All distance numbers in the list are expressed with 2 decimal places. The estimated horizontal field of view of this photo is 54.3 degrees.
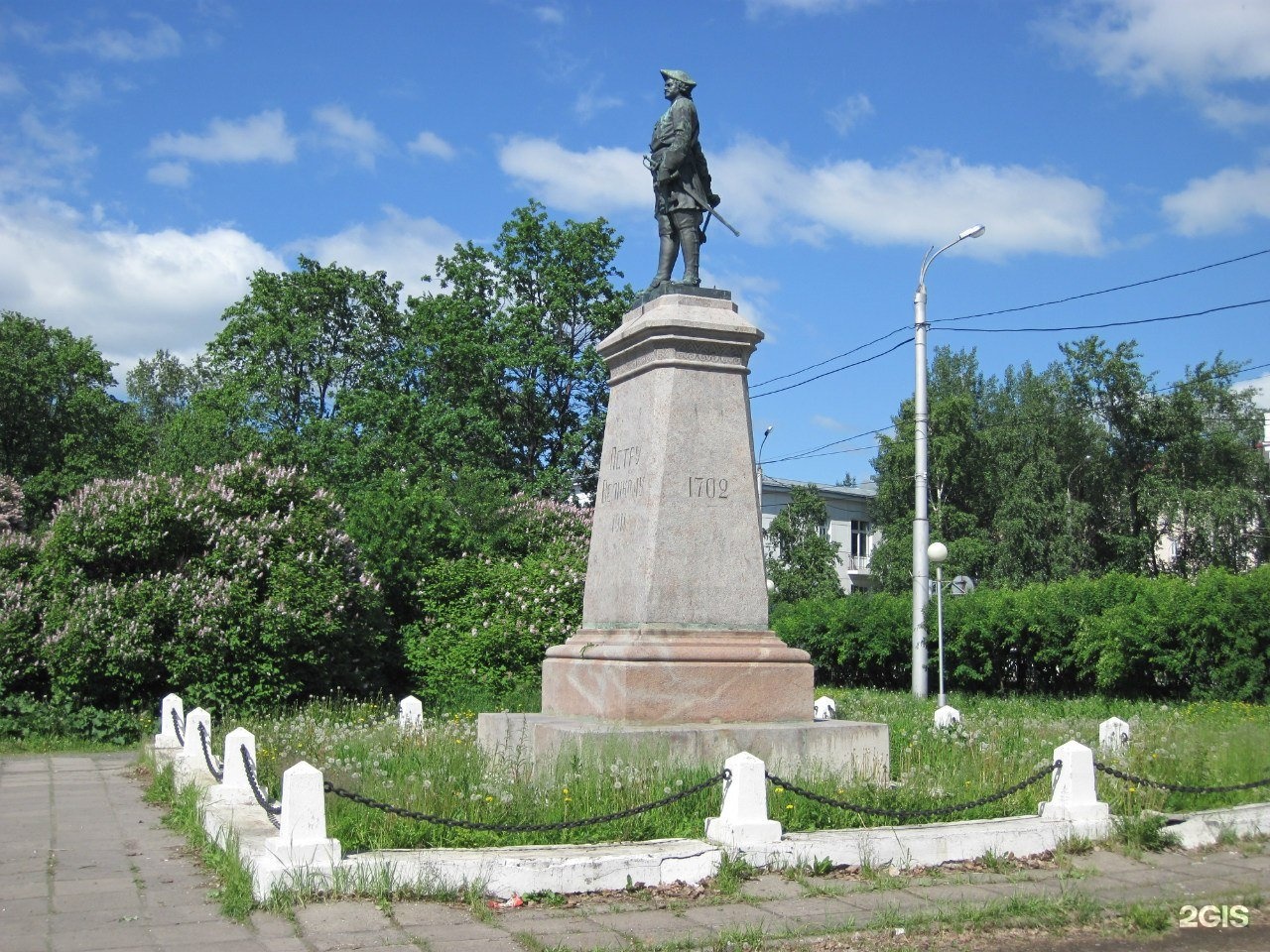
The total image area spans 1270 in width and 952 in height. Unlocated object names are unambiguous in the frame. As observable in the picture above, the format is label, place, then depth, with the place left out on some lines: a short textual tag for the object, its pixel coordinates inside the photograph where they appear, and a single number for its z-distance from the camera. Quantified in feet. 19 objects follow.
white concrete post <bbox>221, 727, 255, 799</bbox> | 27.94
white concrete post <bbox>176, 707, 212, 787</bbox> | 35.50
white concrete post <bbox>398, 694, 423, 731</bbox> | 41.77
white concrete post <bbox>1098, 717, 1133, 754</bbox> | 34.42
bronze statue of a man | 35.81
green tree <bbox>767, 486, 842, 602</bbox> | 159.53
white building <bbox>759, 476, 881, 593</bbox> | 209.26
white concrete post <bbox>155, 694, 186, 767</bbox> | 43.37
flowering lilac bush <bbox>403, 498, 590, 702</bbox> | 61.93
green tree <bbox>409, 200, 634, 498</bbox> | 115.24
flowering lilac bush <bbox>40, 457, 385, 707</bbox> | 53.26
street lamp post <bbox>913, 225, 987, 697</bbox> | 72.49
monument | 29.86
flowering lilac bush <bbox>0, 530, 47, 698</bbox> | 54.95
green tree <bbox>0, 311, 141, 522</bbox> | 115.34
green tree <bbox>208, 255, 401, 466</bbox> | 122.01
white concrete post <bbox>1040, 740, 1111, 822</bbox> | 26.37
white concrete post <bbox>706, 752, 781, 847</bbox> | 23.48
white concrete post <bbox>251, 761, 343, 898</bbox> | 21.16
